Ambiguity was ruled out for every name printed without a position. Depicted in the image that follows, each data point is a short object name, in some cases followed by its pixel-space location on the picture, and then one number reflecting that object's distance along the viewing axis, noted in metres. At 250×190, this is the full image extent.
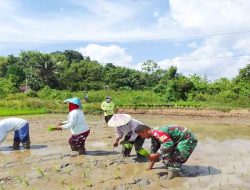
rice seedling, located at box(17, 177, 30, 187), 3.92
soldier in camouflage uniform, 3.99
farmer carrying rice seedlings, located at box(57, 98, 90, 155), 5.32
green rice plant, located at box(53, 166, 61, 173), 4.46
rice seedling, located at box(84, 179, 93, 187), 3.80
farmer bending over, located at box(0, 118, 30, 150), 5.81
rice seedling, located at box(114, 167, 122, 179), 4.10
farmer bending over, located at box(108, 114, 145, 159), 4.66
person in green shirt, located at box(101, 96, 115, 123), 9.29
